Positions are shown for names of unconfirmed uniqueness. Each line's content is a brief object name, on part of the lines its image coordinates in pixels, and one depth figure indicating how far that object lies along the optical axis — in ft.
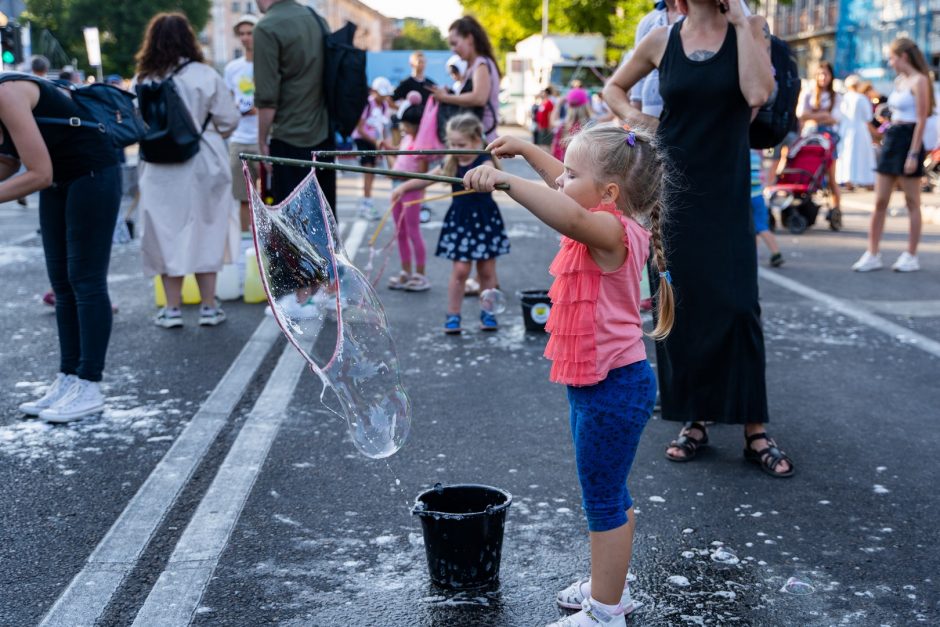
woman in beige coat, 22.48
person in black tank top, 15.76
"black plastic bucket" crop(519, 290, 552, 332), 22.68
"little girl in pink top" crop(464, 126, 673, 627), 9.49
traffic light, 60.03
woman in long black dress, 13.66
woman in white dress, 53.31
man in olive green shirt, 23.89
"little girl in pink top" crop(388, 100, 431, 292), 28.09
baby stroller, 41.29
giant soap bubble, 10.59
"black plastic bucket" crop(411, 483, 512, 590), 10.49
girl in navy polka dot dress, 23.17
